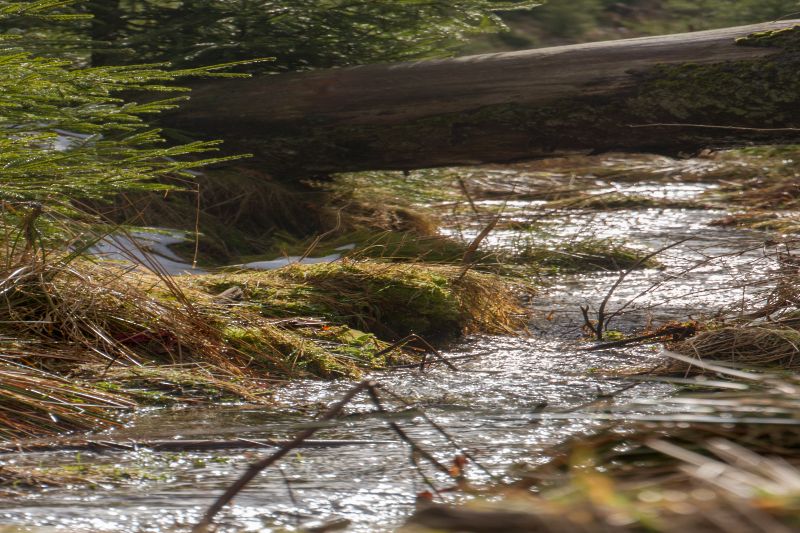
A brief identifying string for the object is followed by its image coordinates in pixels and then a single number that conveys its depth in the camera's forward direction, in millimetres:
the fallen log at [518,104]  10930
